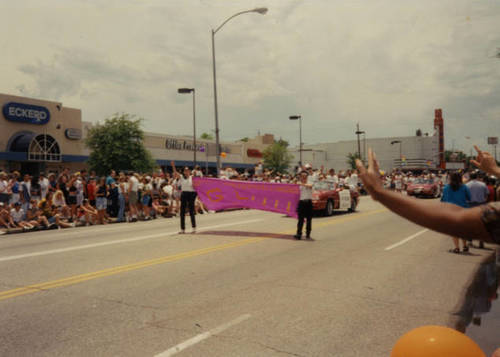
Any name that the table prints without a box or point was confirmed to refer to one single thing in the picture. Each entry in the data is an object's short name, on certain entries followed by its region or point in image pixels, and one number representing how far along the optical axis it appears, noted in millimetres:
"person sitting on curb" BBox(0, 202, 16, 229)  15081
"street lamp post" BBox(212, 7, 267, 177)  26498
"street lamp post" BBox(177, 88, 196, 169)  34062
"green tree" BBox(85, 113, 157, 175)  38656
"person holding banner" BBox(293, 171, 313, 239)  11852
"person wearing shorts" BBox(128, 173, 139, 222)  17839
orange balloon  2277
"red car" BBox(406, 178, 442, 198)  32656
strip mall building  34500
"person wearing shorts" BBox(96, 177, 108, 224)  16906
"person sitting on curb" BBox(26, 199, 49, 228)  15355
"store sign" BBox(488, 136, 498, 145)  124938
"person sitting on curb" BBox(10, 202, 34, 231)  15130
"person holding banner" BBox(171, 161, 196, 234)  12719
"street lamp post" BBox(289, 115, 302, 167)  51250
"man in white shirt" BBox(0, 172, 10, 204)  15609
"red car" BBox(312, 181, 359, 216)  18312
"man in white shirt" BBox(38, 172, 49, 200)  18125
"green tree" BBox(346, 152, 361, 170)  92750
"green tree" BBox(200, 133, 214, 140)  130012
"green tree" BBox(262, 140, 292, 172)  74312
